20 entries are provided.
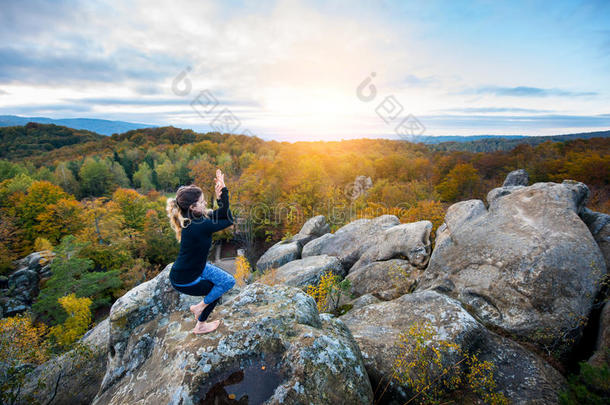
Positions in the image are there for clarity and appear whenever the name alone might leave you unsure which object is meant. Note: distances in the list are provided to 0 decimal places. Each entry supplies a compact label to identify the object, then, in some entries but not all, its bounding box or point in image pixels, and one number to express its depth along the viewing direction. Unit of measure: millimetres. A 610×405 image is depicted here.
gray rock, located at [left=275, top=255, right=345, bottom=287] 13078
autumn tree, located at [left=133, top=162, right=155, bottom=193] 76000
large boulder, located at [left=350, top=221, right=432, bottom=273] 11117
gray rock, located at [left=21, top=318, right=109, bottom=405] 5984
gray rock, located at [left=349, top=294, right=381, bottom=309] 8616
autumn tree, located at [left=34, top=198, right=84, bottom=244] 36875
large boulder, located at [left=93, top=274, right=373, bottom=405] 3531
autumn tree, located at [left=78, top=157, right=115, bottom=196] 71125
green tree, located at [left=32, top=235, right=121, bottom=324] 22266
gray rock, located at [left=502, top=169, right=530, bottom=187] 22459
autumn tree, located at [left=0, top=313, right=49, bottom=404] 4719
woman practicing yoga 4238
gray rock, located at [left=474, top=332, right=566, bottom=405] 4602
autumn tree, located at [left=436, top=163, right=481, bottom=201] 39594
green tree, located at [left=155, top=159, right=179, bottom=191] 81500
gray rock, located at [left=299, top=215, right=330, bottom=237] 22427
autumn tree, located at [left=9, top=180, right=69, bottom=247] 37312
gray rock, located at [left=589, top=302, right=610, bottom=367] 4586
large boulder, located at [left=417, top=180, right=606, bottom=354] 6145
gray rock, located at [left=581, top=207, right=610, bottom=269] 7613
